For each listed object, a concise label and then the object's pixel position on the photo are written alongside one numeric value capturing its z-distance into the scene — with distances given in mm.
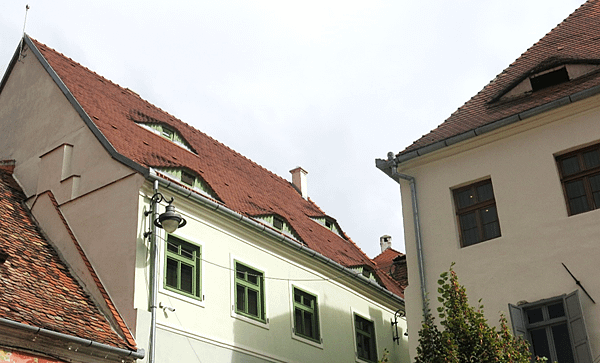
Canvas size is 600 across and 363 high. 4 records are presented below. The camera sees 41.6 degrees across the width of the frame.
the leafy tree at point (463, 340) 11234
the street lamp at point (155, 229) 14531
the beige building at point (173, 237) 15570
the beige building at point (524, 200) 13383
